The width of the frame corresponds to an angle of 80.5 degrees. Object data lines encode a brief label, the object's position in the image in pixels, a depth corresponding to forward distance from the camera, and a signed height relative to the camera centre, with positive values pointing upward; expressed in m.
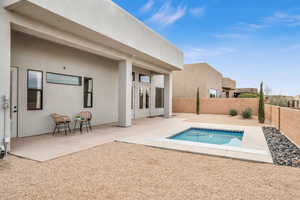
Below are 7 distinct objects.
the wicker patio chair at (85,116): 7.48 -0.75
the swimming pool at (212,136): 7.02 -1.61
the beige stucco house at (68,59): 4.50 +1.65
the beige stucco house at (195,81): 20.31 +2.23
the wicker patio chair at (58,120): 6.42 -0.78
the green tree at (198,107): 17.30 -0.73
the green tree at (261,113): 11.02 -0.80
